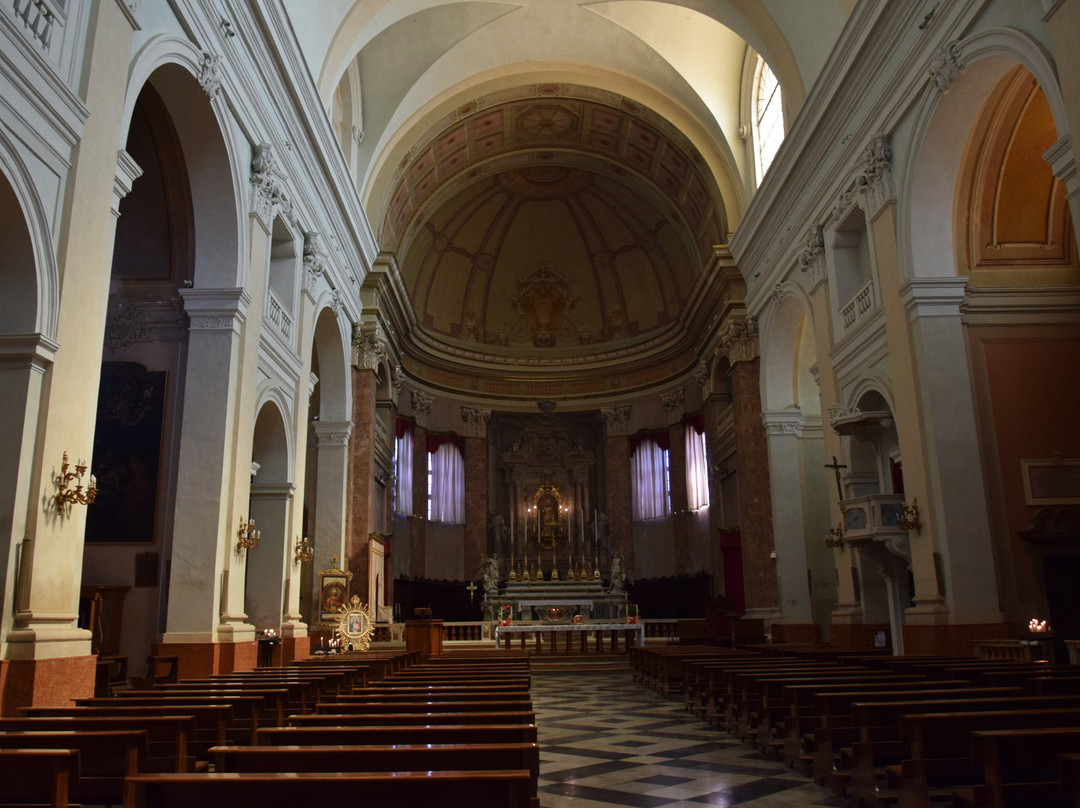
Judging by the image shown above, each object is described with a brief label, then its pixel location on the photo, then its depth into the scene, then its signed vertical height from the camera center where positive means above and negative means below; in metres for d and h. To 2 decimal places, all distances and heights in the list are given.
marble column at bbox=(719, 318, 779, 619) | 17.73 +2.42
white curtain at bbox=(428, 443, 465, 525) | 25.58 +3.28
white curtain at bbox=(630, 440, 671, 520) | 25.69 +3.31
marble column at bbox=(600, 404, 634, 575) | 25.94 +3.38
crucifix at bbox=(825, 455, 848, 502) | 12.93 +1.66
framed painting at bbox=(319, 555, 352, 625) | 15.38 +0.15
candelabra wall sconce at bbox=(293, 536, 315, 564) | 13.10 +0.75
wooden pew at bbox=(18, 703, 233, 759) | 4.34 -0.52
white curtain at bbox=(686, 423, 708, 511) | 23.66 +3.29
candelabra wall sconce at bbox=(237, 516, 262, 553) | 10.37 +0.78
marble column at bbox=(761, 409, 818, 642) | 16.52 +1.25
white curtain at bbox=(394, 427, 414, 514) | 23.86 +3.39
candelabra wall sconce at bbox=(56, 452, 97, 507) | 6.57 +0.87
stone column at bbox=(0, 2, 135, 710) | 6.12 +1.57
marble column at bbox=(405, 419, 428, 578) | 24.06 +2.46
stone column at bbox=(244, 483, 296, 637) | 12.44 +0.65
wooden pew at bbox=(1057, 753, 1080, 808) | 2.52 -0.53
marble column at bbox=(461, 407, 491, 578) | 25.64 +3.28
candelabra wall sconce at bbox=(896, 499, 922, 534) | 10.73 +0.84
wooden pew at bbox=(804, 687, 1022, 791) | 4.59 -0.62
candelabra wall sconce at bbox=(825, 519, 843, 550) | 12.89 +0.78
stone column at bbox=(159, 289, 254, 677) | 9.57 +1.32
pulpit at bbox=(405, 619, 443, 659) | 13.43 -0.54
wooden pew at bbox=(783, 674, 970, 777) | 4.99 -0.69
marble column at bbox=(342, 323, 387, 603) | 17.84 +2.94
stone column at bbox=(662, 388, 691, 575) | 24.16 +3.07
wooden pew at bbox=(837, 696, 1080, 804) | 4.05 -0.61
